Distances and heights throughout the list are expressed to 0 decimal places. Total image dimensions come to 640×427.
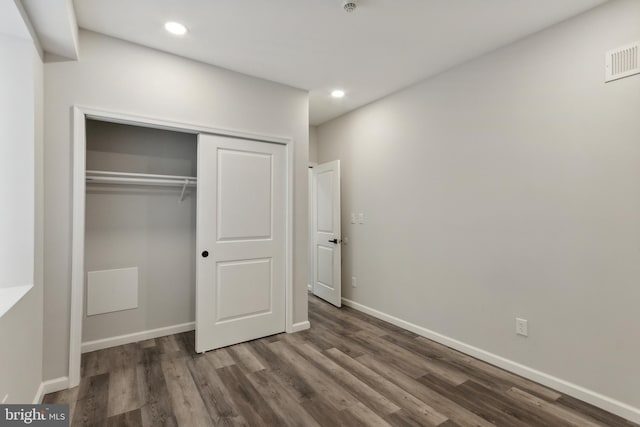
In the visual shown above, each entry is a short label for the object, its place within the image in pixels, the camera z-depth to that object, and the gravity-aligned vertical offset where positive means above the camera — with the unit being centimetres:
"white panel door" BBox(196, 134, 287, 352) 287 -26
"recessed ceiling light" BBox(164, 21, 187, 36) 230 +143
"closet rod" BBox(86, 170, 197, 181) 267 +37
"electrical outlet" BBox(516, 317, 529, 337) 243 -90
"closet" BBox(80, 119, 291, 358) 286 -22
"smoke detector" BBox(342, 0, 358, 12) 203 +140
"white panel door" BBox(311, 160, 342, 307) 420 -26
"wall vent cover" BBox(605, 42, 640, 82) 192 +98
